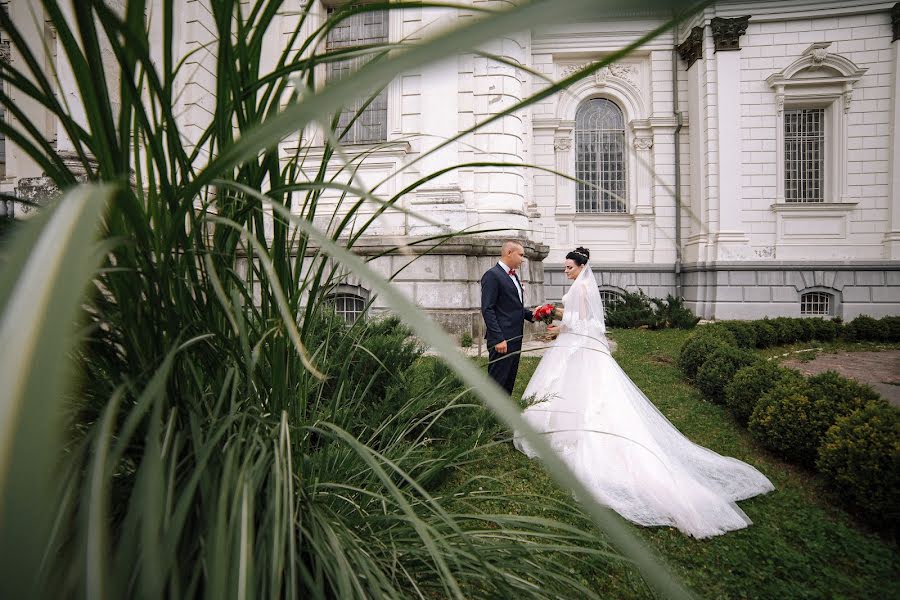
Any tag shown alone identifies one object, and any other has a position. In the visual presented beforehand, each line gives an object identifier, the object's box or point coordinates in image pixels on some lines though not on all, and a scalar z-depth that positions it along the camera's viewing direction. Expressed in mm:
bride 3131
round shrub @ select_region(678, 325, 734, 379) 6762
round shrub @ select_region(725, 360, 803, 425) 4727
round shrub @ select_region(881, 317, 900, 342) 10930
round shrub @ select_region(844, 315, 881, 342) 11070
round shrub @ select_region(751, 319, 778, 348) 10062
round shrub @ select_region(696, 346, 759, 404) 5680
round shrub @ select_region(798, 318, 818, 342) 10867
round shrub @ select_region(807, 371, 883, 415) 3582
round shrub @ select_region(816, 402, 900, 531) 2838
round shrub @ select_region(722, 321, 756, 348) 9375
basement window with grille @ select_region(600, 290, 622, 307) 14816
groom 4864
